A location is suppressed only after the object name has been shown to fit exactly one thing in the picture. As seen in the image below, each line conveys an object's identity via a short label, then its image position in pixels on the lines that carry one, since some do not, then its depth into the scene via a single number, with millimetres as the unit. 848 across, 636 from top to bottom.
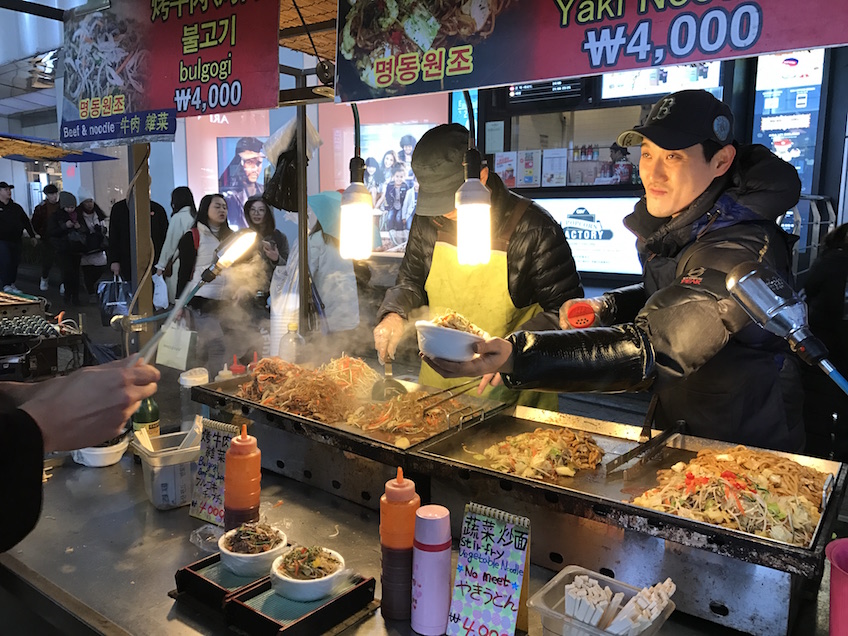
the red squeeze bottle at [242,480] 2086
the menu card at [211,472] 2301
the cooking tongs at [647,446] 2099
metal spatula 3158
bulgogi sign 2938
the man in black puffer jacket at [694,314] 2098
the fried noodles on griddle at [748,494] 1765
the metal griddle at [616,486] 1593
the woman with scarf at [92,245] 14719
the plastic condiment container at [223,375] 3290
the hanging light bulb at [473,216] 2355
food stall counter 1817
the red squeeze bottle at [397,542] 1722
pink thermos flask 1625
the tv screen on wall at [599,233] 7164
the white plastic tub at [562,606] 1446
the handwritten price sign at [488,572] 1587
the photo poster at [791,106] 6395
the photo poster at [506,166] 7949
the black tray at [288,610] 1663
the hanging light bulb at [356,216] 2766
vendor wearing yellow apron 3201
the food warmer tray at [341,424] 2359
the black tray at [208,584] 1830
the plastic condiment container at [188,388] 3232
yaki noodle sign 1777
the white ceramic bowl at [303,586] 1742
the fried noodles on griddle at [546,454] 2225
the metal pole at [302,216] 4406
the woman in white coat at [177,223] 8305
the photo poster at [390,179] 9078
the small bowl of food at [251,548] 1892
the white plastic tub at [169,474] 2494
